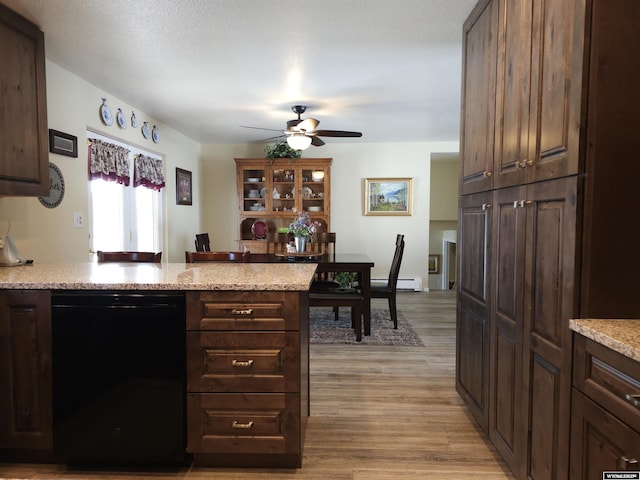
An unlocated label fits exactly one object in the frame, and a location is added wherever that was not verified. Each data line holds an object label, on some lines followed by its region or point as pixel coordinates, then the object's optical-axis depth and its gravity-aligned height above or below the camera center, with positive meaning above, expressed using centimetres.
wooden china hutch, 596 +56
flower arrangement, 418 +0
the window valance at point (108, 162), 351 +60
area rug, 379 -105
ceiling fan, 398 +97
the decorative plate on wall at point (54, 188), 292 +29
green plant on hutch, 588 +109
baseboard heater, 631 -88
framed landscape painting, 625 +49
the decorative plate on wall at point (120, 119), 388 +104
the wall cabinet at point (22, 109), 221 +68
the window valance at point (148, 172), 437 +61
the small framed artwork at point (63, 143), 294 +63
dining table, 385 -34
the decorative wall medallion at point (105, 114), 358 +101
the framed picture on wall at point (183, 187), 549 +56
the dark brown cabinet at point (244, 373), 181 -66
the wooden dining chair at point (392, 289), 414 -64
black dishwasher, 182 -67
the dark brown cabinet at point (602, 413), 103 -51
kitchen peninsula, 181 -62
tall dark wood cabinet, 124 +11
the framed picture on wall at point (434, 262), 809 -68
